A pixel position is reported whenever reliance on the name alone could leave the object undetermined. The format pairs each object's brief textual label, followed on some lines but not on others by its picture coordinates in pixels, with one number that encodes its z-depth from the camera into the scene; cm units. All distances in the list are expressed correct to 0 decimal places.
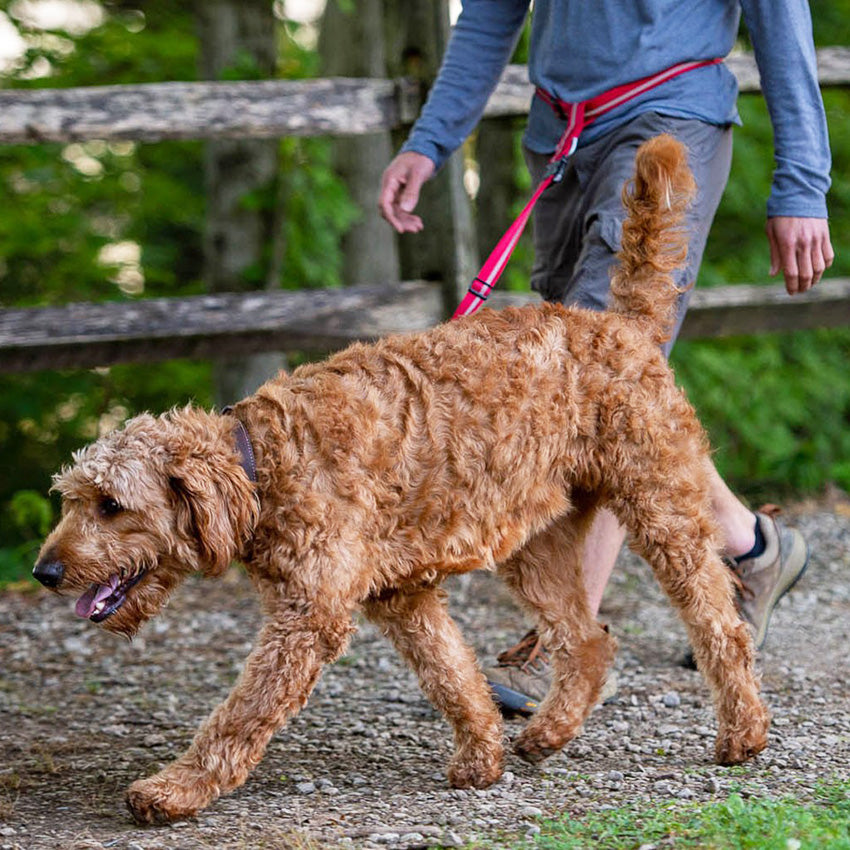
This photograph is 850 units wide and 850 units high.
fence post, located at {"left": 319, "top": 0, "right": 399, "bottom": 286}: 1795
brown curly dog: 589
